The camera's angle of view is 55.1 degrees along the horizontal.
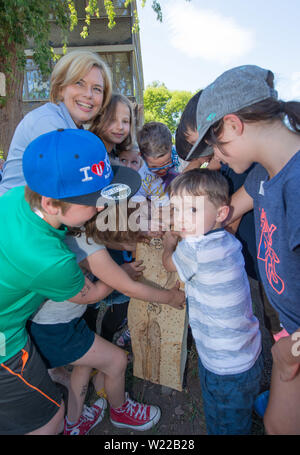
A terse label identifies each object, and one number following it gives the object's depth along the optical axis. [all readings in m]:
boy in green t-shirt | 1.22
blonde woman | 1.74
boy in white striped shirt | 1.42
